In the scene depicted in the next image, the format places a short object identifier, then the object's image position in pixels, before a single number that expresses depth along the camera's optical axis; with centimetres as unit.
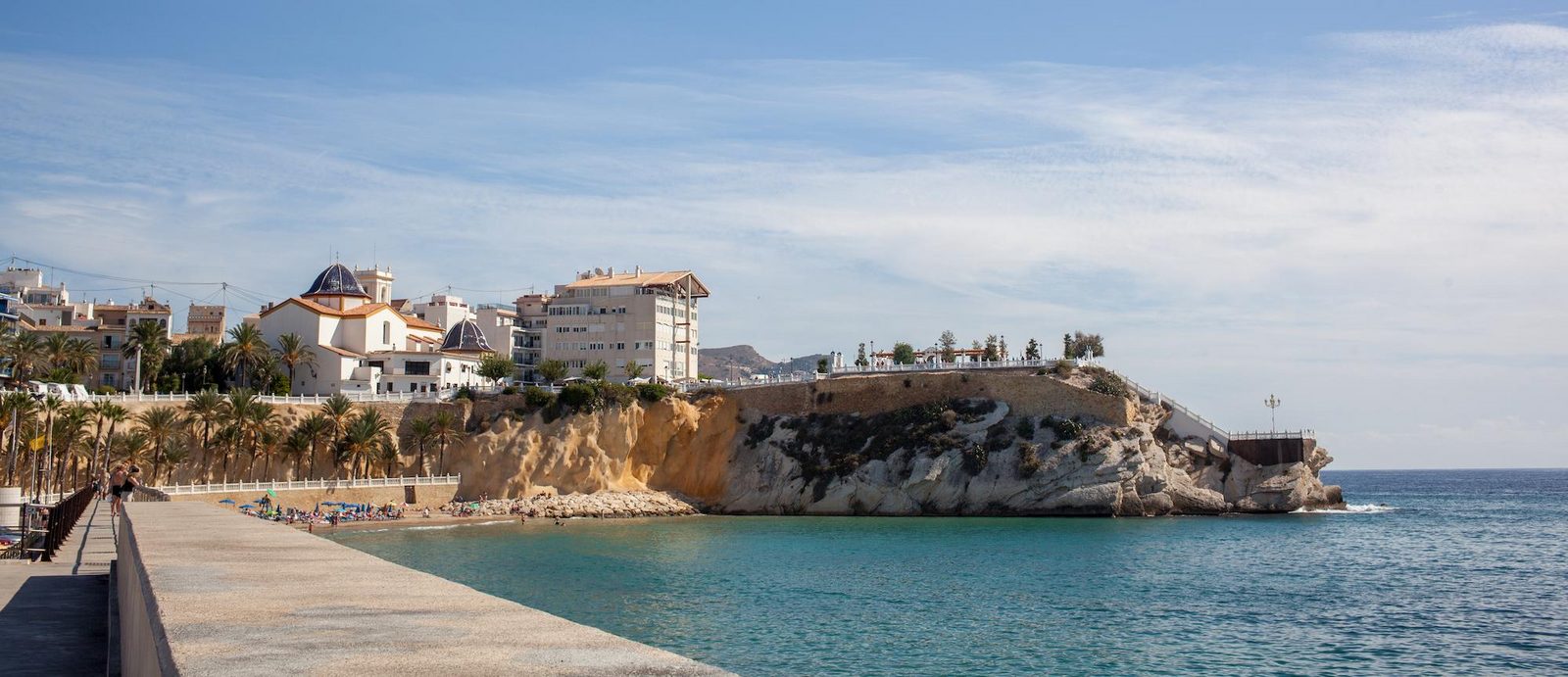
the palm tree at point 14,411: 5319
